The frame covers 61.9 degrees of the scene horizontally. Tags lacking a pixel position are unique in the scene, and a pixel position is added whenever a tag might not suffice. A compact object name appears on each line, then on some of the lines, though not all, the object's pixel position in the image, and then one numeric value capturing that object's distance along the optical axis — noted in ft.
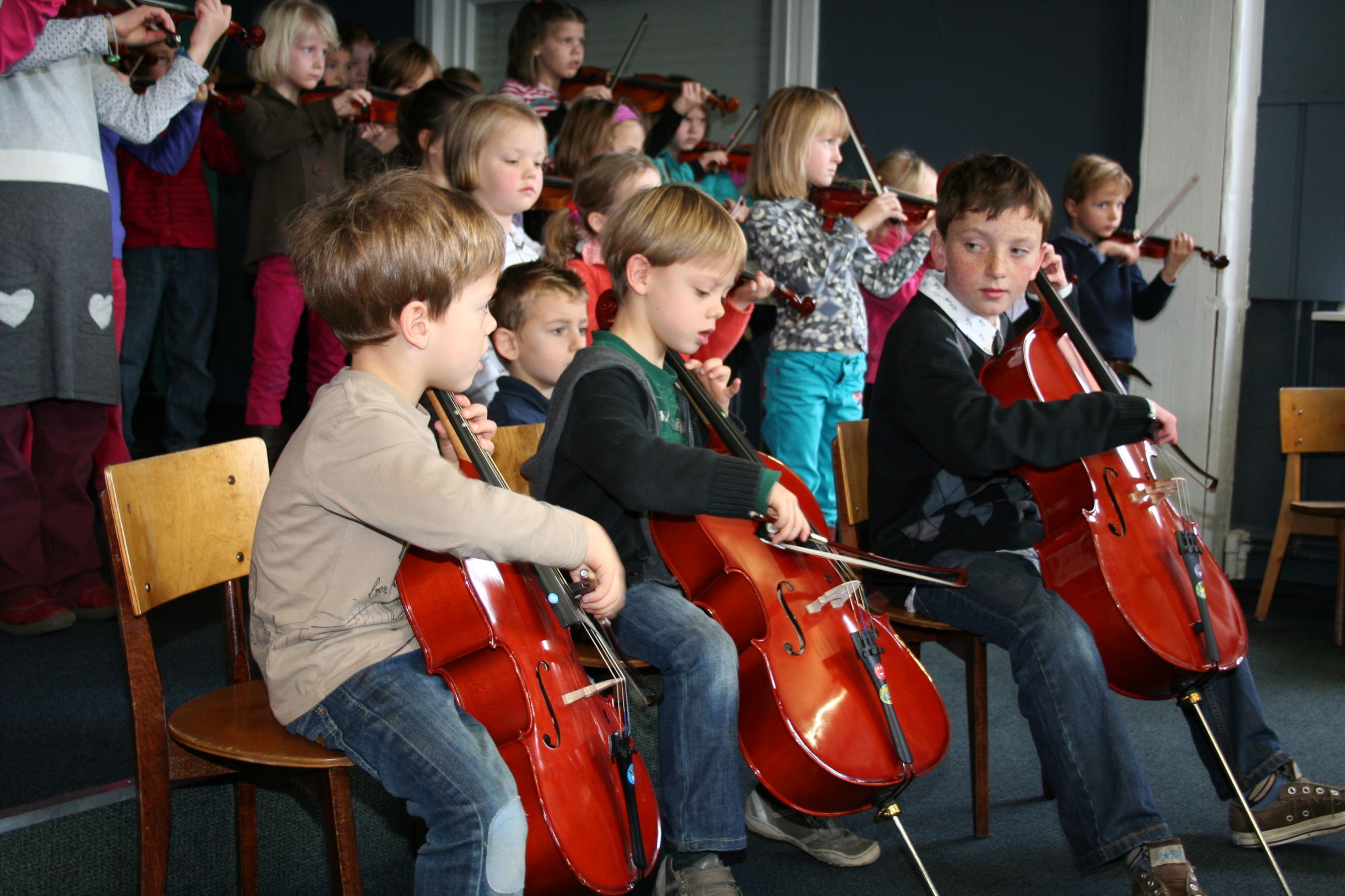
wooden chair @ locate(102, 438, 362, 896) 4.50
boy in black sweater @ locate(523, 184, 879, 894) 5.02
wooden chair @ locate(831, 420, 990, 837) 6.32
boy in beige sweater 4.11
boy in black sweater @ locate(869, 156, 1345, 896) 5.50
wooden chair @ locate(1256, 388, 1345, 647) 11.17
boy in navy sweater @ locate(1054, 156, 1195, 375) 12.75
